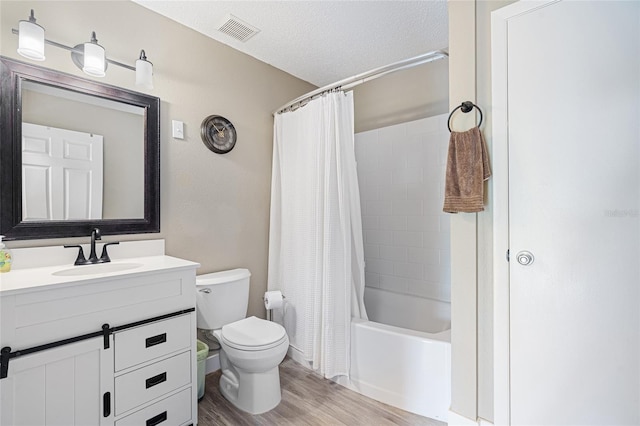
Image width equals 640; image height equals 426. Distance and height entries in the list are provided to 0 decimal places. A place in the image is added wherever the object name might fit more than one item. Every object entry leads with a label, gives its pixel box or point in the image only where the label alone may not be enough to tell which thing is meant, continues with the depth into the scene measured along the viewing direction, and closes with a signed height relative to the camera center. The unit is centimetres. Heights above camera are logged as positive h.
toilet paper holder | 251 -85
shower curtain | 202 -18
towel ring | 142 +50
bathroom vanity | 113 -56
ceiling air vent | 202 +128
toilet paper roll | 227 -67
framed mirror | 147 +31
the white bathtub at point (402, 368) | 166 -93
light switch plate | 202 +56
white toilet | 172 -76
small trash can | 187 -98
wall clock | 217 +58
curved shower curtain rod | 167 +86
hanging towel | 139 +19
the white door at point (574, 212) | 115 +0
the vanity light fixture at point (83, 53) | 140 +82
